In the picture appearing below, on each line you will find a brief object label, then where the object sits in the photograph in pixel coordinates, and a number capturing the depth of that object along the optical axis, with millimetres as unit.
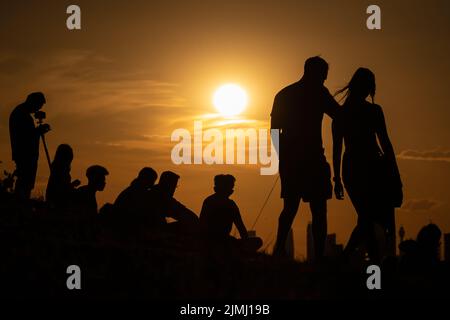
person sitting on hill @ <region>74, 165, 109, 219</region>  13266
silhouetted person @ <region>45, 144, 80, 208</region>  13445
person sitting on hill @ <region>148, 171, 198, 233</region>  13211
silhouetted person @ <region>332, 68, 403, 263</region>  11227
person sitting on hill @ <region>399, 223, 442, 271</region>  12086
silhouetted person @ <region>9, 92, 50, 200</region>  13750
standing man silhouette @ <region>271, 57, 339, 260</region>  11438
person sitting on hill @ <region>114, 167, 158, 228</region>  12470
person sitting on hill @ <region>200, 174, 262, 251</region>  12609
